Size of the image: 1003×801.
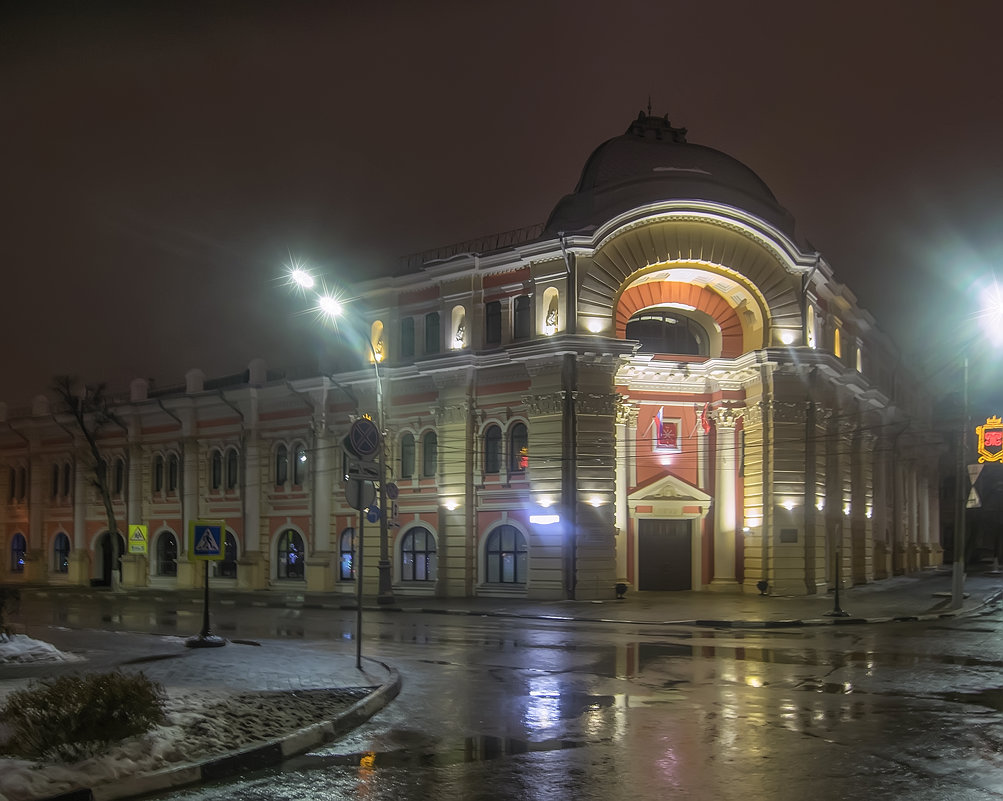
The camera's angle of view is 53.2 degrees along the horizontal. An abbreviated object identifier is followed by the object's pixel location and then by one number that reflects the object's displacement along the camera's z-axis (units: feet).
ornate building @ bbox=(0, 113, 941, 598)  111.34
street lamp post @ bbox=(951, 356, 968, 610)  95.40
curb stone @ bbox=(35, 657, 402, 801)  24.40
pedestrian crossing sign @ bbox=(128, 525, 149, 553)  100.83
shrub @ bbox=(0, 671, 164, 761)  25.59
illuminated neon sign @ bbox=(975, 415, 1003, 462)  96.22
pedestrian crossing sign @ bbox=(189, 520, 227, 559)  58.29
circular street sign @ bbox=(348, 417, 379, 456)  48.96
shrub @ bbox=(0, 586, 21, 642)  51.32
